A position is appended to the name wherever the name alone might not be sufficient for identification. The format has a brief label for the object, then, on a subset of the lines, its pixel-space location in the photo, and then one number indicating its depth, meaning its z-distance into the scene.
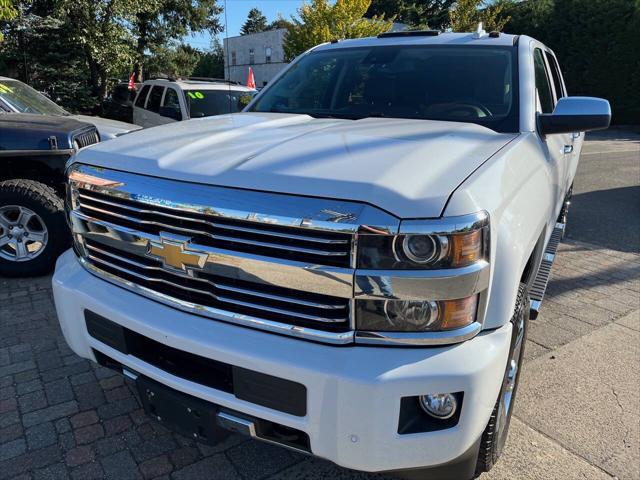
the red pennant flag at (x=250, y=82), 10.75
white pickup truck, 1.63
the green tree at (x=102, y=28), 13.52
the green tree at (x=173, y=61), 20.94
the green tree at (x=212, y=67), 41.44
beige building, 36.84
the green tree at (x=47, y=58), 13.20
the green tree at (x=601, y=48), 24.33
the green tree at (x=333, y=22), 15.71
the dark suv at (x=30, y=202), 4.55
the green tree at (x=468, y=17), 20.12
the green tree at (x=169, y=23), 19.89
